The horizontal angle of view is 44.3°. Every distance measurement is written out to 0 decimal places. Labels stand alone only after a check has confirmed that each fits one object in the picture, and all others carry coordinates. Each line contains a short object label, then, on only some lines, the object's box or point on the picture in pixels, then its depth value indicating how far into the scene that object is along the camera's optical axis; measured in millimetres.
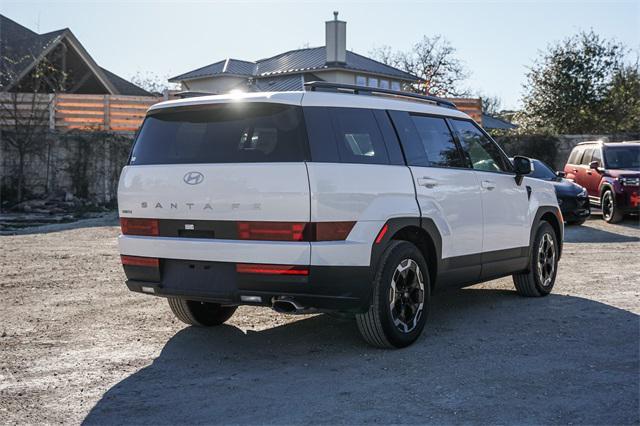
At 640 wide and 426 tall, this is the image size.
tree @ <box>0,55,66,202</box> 23062
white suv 5430
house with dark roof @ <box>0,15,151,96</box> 27641
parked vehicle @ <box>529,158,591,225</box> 16719
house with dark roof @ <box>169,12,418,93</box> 40094
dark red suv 17516
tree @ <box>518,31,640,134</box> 33094
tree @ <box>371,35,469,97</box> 59950
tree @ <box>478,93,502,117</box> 89625
